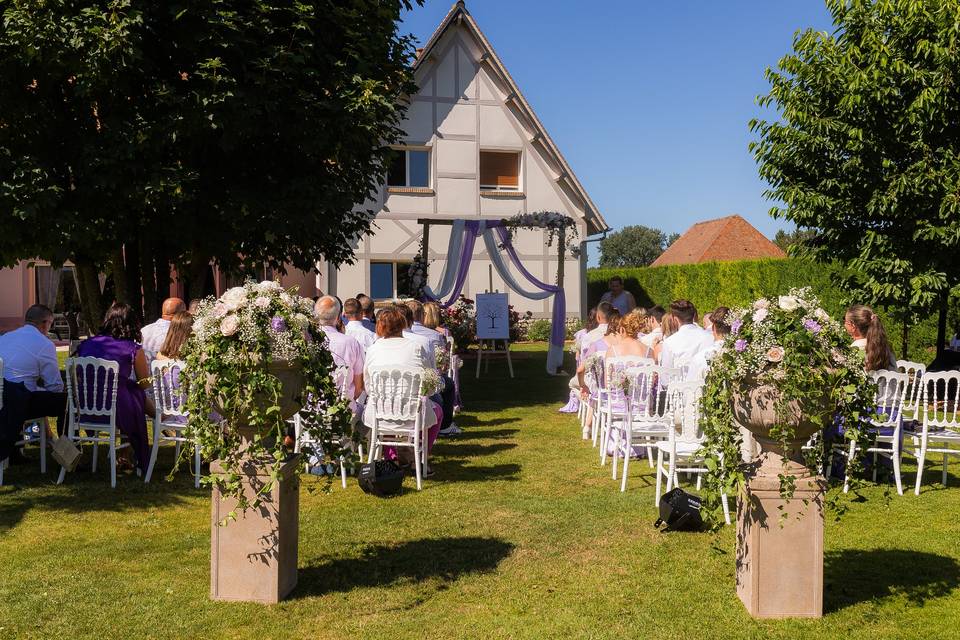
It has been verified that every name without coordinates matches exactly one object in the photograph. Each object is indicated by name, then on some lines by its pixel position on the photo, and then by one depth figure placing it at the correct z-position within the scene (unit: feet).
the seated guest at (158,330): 26.43
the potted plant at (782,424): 13.57
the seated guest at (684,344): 25.40
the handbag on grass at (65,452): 23.44
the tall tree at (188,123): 30.94
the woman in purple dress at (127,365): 24.52
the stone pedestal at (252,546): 14.75
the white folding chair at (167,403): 23.50
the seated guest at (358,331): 29.66
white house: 77.10
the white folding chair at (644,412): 23.43
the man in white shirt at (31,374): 24.40
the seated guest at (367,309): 33.91
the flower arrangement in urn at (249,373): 14.20
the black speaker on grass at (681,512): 19.25
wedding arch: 54.13
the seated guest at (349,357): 26.04
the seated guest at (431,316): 31.50
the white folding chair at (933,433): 22.82
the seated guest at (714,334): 23.93
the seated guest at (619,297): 47.44
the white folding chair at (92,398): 23.45
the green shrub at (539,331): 82.94
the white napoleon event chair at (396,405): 23.68
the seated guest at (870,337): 23.81
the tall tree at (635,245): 268.21
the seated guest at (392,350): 23.76
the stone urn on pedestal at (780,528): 13.99
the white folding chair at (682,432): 21.50
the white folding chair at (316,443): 24.38
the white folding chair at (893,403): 22.66
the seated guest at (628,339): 27.45
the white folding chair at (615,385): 24.86
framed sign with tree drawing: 57.00
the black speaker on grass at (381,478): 22.71
